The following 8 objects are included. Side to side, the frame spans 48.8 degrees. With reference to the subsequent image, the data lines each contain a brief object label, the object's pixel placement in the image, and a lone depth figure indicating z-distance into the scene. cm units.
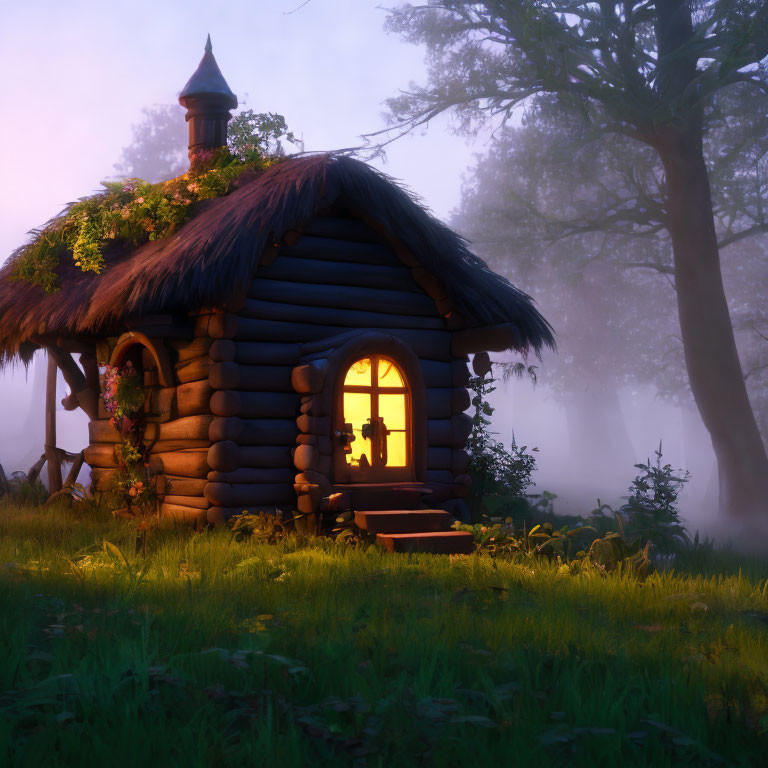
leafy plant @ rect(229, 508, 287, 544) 900
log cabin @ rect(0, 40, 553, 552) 950
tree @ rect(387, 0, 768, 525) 1385
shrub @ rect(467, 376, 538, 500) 1227
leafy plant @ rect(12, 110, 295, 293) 1140
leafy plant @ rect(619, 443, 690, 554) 945
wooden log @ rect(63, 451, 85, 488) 1292
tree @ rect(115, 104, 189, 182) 3622
